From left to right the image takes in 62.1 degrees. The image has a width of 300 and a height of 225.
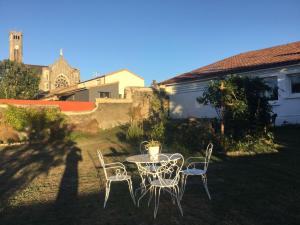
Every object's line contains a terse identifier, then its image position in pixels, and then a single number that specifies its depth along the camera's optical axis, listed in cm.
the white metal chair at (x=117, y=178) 470
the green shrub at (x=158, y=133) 1118
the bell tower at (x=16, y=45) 5705
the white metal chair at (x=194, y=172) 487
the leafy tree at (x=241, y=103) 864
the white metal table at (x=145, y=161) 469
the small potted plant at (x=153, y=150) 486
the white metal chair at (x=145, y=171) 480
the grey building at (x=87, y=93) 2129
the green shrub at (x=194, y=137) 943
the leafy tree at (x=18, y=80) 2911
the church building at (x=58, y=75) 4547
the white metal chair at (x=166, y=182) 427
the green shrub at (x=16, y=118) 1362
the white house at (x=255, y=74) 1274
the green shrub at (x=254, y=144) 878
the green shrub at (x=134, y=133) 1247
